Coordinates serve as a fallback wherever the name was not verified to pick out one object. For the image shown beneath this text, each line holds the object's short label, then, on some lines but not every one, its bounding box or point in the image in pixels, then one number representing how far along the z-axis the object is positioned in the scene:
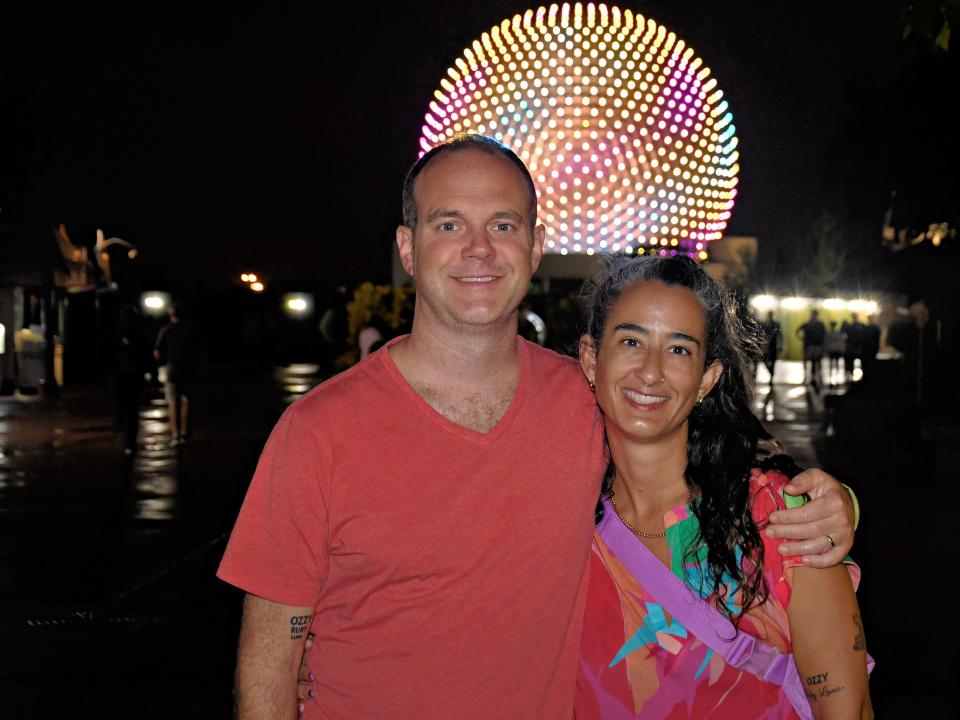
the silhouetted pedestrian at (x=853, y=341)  20.39
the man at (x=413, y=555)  2.34
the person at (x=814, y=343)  23.27
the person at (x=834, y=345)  27.64
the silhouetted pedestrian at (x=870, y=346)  13.85
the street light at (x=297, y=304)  36.59
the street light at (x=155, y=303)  34.66
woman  2.36
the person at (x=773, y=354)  18.94
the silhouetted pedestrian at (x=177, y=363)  14.27
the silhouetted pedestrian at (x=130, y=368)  13.05
